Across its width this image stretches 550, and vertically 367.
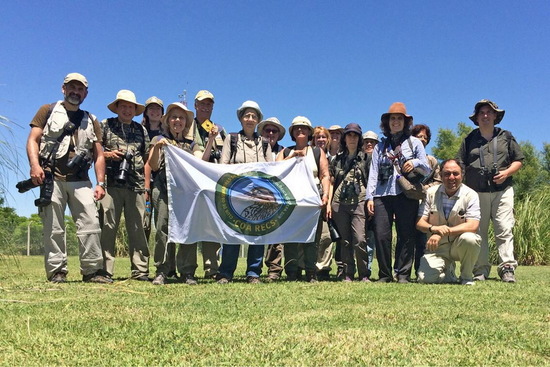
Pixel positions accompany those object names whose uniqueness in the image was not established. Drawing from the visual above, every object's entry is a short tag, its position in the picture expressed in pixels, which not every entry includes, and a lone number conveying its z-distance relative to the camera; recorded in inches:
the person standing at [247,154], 252.7
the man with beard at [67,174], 236.7
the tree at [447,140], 1705.2
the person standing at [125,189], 259.6
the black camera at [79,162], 237.0
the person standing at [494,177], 274.1
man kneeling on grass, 251.6
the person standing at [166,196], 247.9
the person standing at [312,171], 265.7
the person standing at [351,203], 270.5
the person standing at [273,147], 269.7
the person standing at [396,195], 262.8
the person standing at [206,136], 284.5
